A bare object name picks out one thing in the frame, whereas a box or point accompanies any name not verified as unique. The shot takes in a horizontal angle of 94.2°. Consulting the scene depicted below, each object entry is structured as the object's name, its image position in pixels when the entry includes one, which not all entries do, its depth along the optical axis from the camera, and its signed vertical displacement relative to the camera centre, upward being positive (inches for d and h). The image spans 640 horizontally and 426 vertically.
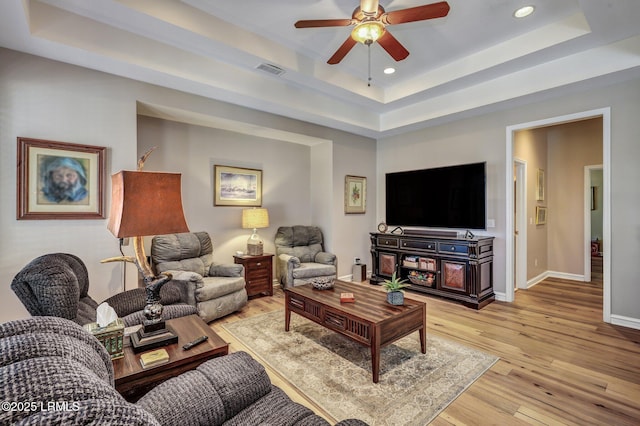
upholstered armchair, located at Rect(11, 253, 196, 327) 58.3 -15.8
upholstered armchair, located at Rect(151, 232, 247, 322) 130.8 -29.7
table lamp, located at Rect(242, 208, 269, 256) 176.7 -6.1
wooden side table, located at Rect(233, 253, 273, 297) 170.7 -36.2
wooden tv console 160.2 -31.4
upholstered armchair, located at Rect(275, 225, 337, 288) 175.3 -28.9
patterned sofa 17.1 -12.5
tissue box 56.4 -23.9
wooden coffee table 90.5 -35.0
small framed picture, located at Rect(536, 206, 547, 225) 211.0 -2.3
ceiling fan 87.9 +60.4
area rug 78.3 -51.2
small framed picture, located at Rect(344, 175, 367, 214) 217.6 +13.2
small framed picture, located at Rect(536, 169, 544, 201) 211.0 +19.0
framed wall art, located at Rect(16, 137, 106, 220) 107.7 +12.2
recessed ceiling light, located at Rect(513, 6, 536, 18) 111.0 +76.2
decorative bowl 123.5 -30.1
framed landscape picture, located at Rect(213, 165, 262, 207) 180.9 +16.2
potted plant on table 103.3 -28.5
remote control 62.7 -28.4
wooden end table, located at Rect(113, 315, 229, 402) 53.4 -29.3
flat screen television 176.2 +9.7
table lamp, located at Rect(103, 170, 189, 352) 57.5 -1.3
